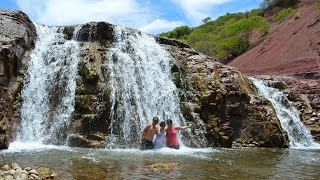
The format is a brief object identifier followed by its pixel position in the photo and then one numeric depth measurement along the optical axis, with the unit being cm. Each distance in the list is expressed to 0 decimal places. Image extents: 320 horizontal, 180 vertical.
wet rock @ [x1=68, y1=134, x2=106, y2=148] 1222
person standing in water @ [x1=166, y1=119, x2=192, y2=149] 1172
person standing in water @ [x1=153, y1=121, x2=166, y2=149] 1162
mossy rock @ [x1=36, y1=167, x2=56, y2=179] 700
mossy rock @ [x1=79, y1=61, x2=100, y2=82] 1369
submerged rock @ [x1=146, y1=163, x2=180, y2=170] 833
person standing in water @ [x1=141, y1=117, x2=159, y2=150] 1144
